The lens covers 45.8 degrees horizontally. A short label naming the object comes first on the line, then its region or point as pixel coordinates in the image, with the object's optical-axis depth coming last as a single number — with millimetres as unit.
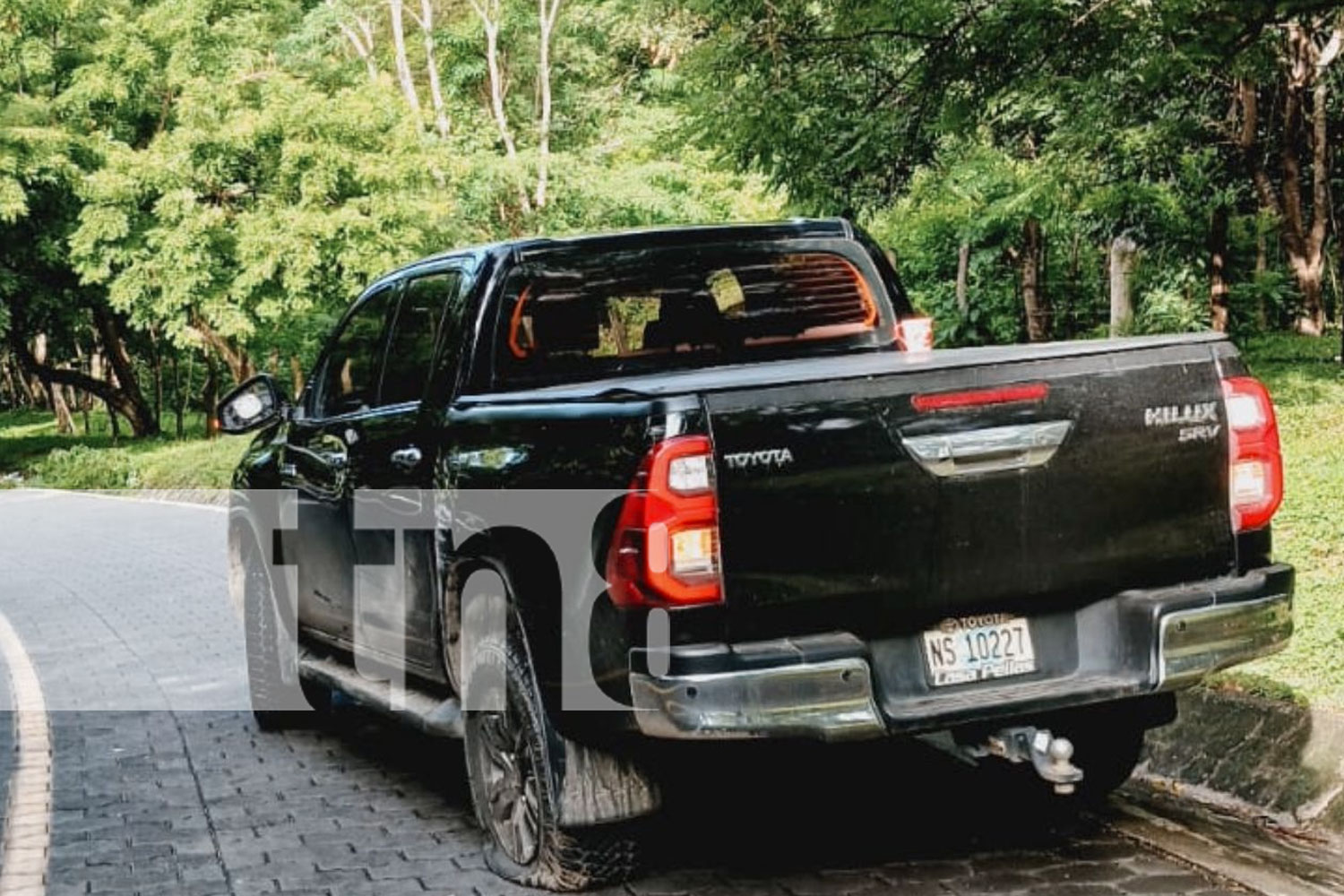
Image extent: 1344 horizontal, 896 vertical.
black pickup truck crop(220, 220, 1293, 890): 4047
